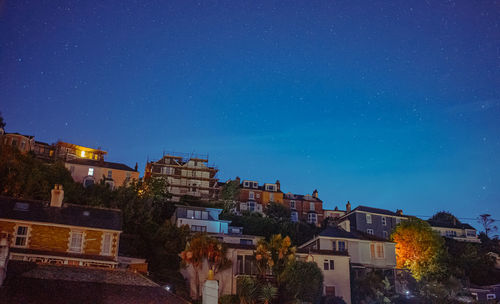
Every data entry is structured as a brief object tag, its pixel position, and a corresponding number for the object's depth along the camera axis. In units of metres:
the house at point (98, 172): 79.31
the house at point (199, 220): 64.75
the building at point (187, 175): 97.00
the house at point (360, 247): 56.16
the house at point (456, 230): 93.62
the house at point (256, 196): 94.38
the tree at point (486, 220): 103.24
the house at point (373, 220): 78.88
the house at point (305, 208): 97.12
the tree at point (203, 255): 40.66
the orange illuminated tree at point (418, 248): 61.22
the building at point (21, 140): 86.22
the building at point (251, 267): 42.84
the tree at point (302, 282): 42.59
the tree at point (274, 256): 43.25
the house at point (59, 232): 35.47
